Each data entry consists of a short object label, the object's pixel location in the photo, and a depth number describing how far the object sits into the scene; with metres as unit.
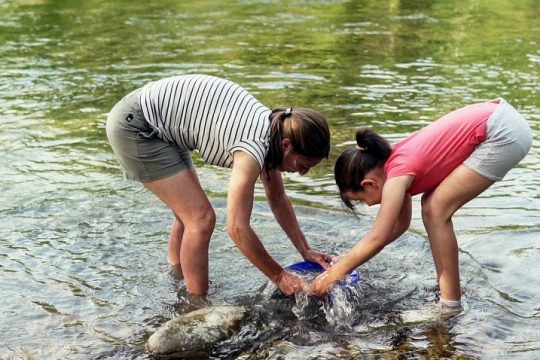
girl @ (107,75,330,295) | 4.46
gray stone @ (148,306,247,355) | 4.48
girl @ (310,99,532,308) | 4.49
